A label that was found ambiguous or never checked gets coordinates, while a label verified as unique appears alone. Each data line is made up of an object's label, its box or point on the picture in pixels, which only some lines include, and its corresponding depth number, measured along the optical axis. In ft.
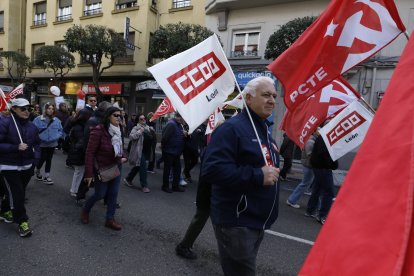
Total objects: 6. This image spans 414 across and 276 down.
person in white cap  12.85
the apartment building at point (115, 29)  56.95
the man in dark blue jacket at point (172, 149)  21.65
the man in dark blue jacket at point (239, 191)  6.61
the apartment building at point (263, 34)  37.37
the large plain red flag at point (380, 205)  2.85
